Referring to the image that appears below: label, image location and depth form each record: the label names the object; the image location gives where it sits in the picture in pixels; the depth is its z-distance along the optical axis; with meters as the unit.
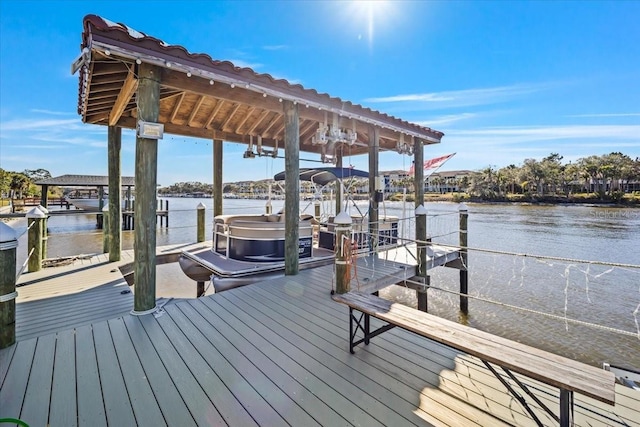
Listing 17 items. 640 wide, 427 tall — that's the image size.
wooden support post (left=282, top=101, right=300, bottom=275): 4.95
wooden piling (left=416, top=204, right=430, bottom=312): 5.64
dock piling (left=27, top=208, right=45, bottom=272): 5.19
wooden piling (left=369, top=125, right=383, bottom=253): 6.71
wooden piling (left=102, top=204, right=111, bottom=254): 6.25
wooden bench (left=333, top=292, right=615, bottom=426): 1.48
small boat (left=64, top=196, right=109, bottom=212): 29.95
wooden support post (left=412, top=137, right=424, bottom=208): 7.61
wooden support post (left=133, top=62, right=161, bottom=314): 3.43
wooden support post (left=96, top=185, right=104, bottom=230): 21.60
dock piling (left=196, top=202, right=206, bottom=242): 8.68
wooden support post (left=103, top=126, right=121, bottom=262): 6.06
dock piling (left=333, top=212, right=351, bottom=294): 3.70
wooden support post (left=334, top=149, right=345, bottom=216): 9.60
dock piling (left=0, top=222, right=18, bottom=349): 2.51
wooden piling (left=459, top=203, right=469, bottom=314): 6.51
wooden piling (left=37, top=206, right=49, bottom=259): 5.91
